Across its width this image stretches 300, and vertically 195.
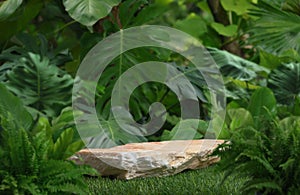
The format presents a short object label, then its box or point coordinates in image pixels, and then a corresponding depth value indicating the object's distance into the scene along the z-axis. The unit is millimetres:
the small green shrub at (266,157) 4359
